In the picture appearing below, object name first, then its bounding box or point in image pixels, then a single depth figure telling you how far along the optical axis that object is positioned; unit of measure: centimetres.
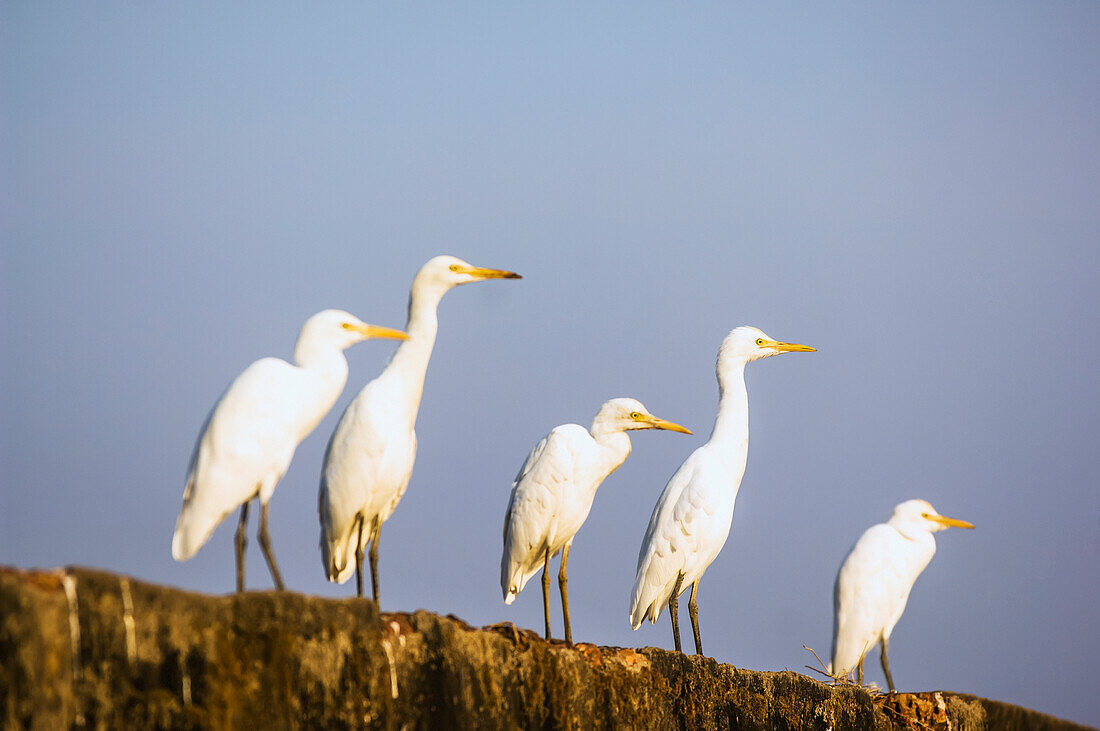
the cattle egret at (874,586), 2455
